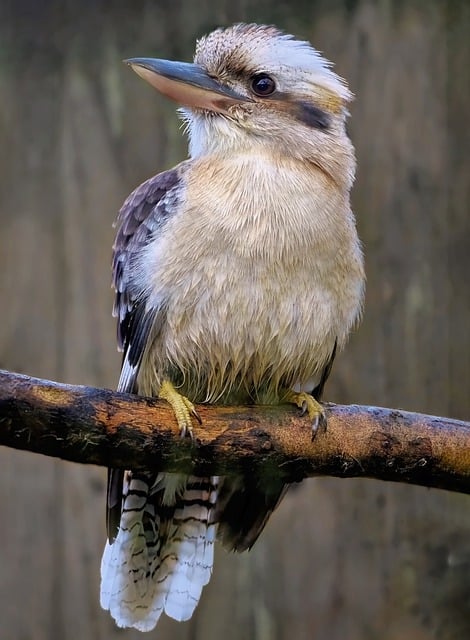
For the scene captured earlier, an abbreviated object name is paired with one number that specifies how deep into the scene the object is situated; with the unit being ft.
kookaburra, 16.93
